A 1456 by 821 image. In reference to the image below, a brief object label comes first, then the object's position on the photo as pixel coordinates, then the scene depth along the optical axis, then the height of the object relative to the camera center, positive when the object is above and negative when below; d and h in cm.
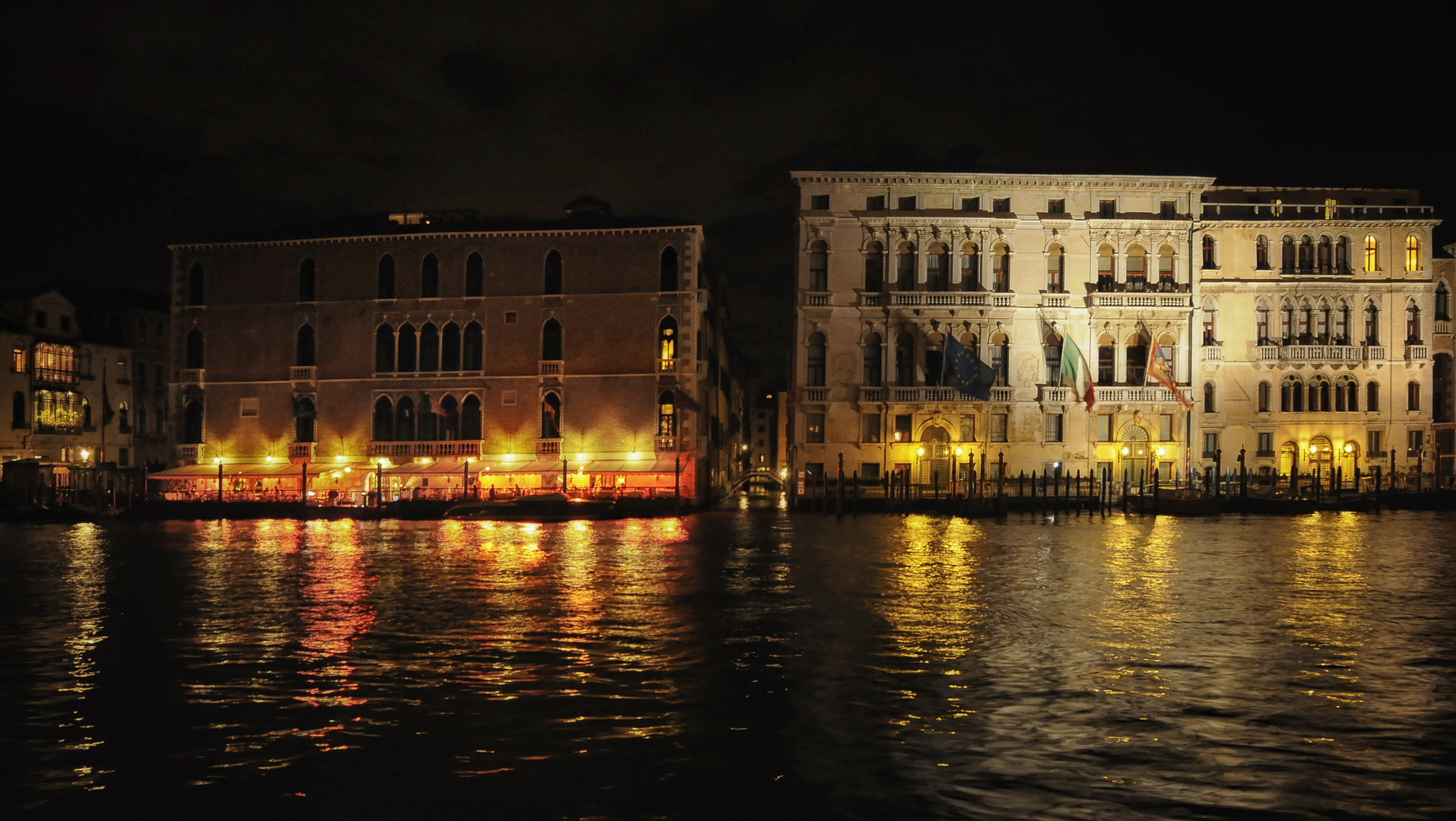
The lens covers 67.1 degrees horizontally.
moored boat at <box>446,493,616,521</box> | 3819 -209
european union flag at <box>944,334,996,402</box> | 4278 +303
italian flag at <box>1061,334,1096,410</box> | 4191 +324
